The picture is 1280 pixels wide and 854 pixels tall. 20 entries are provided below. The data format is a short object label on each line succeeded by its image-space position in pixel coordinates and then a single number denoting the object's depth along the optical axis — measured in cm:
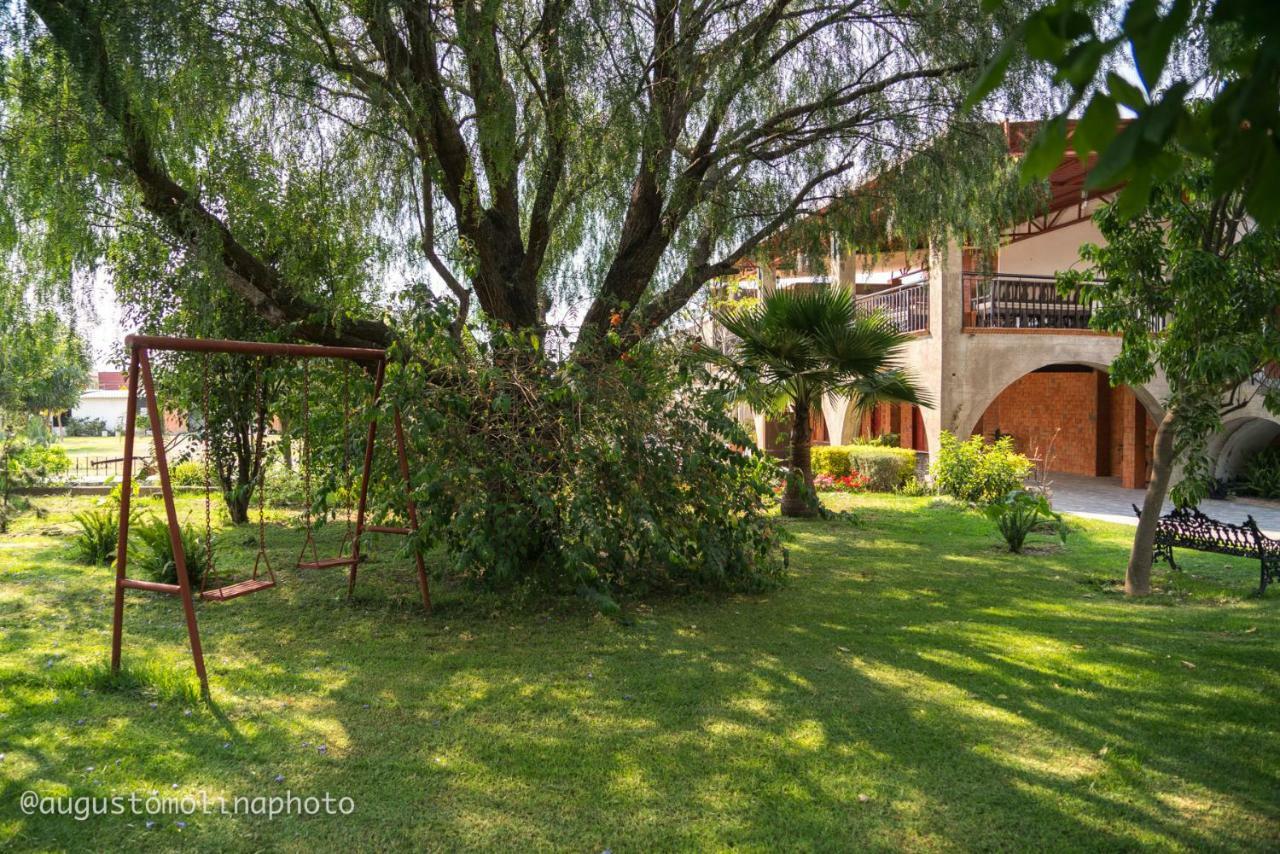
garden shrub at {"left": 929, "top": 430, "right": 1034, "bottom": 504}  1392
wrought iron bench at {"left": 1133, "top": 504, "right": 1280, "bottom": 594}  755
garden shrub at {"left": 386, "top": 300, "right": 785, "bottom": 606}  646
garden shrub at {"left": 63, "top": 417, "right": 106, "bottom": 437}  5284
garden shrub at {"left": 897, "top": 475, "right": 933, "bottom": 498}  1579
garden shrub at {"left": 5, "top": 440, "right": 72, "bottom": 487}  1217
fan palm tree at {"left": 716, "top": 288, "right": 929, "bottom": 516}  1158
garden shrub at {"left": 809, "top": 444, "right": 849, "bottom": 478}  1731
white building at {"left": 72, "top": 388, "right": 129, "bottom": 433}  5709
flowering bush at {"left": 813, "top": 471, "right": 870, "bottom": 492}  1652
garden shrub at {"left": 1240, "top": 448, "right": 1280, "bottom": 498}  1545
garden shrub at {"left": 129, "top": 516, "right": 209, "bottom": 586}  736
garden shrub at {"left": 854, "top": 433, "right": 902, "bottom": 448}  1947
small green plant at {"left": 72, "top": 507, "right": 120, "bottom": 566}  880
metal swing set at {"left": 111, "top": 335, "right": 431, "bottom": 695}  473
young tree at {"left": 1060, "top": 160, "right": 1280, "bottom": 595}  630
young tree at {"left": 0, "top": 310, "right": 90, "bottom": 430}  775
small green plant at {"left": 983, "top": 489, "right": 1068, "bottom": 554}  1013
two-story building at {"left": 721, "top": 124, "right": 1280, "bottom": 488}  1563
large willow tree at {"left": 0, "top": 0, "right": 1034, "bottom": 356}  614
